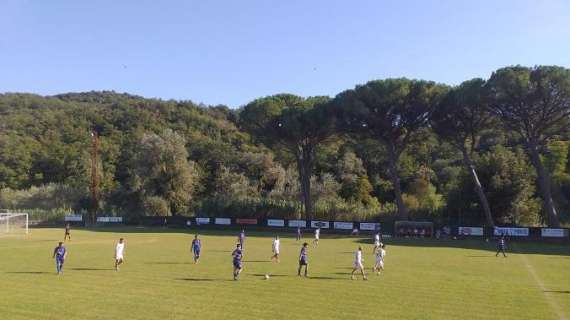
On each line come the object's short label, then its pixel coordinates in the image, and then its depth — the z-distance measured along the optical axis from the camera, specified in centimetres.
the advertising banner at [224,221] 6975
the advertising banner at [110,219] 7556
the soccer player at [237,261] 2317
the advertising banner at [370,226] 5928
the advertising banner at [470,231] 5419
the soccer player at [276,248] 3003
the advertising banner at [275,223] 6650
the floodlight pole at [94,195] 7006
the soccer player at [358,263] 2438
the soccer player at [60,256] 2453
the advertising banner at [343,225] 6197
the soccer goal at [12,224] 6125
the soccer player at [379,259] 2553
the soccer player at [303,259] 2456
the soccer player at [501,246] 3594
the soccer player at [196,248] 2959
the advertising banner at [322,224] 6375
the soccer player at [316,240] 4632
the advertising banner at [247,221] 6869
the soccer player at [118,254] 2630
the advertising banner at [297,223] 6506
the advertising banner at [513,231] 5241
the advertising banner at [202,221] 7025
